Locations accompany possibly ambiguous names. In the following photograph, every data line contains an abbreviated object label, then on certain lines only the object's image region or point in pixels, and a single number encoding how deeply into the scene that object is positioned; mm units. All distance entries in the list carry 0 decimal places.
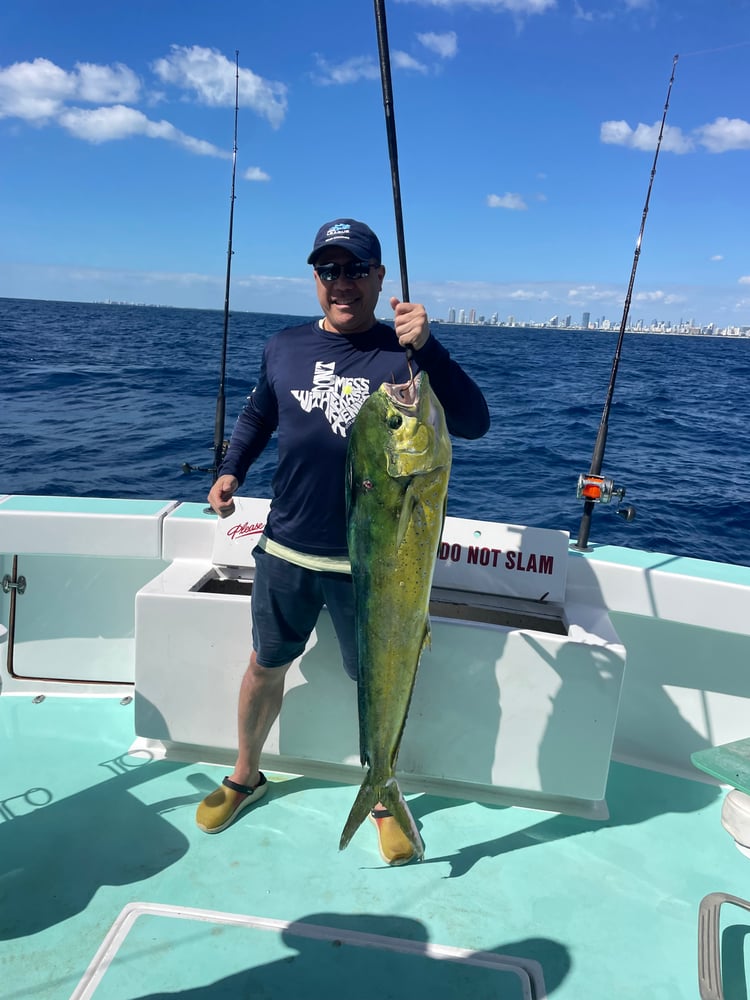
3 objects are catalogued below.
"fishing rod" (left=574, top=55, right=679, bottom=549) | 3012
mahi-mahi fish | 1804
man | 2162
